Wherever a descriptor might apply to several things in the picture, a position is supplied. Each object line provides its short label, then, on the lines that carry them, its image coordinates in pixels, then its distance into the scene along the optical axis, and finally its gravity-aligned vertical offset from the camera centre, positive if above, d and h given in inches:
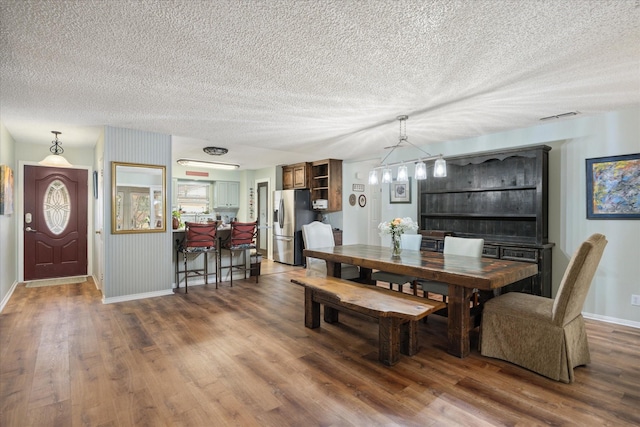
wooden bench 98.7 -30.1
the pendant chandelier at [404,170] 130.6 +18.1
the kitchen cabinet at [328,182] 269.7 +25.6
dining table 98.7 -19.7
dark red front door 208.5 -6.4
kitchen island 197.7 -30.5
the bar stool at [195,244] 184.4 -18.2
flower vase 137.4 -13.0
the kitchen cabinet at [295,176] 283.3 +32.9
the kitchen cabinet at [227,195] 347.6 +19.6
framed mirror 166.6 +7.7
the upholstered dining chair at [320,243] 166.4 -16.7
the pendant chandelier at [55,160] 177.0 +28.8
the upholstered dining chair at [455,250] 130.1 -17.0
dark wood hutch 152.7 +3.5
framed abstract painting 133.7 +10.8
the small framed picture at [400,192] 218.7 +14.2
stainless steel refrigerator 274.8 -7.6
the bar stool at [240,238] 203.2 -16.2
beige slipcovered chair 89.8 -34.3
